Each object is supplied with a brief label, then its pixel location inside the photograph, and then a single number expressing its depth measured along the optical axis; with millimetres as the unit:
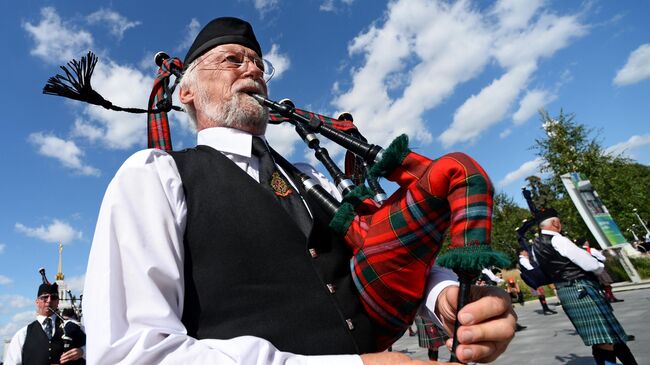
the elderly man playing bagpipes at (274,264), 985
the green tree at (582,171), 19516
